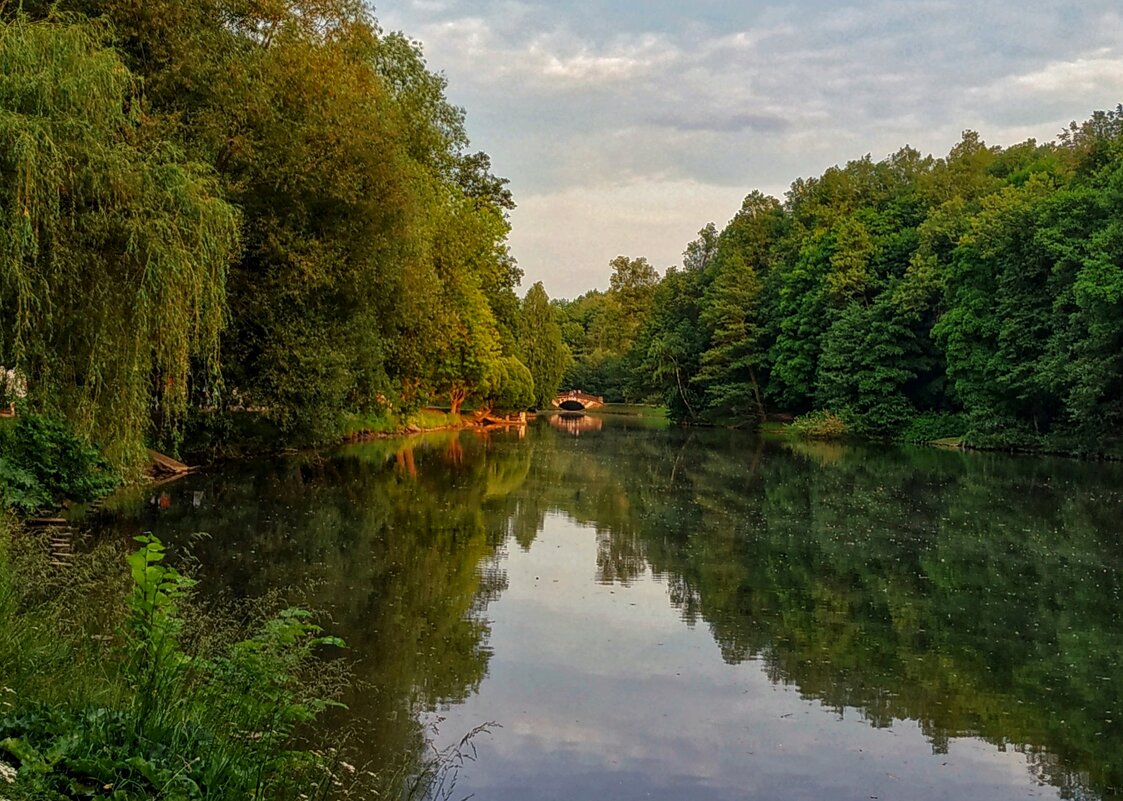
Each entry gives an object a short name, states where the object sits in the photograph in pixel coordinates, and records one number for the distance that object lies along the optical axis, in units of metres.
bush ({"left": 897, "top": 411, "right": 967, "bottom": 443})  52.28
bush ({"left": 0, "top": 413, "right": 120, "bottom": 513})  14.55
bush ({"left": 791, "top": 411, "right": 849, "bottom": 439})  57.06
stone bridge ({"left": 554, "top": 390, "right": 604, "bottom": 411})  101.13
